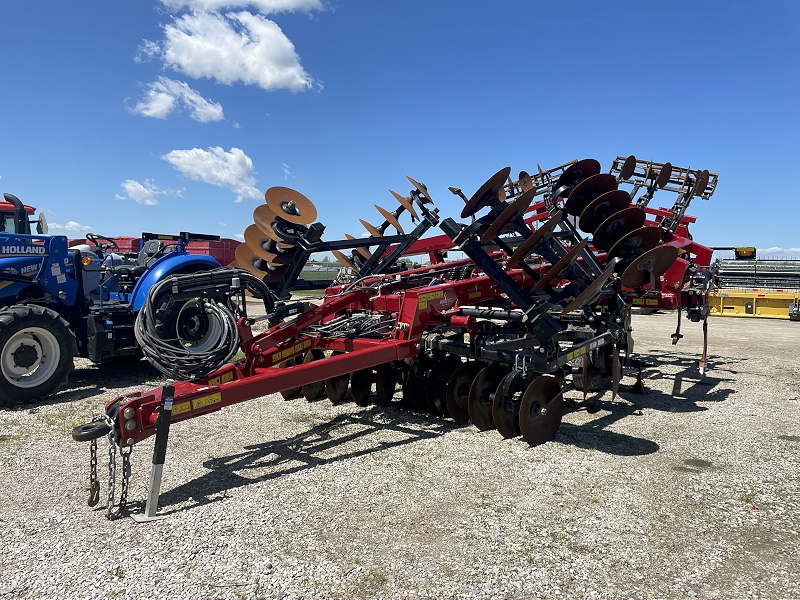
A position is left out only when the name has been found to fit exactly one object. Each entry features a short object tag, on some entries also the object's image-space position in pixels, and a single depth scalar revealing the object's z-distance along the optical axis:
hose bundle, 3.89
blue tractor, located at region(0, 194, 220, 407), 6.07
